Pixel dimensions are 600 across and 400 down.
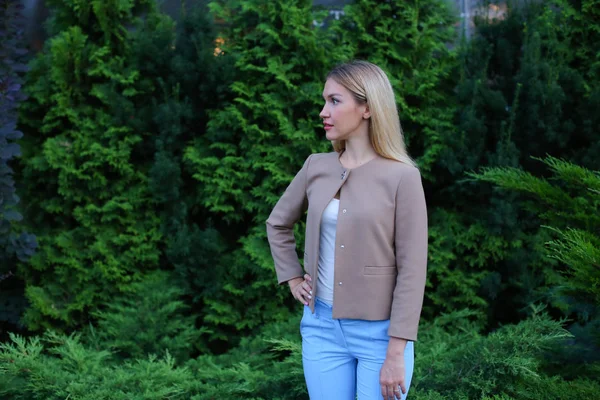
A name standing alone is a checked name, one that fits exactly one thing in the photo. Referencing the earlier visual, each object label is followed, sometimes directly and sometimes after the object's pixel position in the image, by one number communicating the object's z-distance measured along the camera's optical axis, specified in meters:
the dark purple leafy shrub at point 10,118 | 4.11
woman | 2.11
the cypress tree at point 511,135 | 4.27
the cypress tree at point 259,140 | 4.42
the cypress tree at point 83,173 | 4.49
